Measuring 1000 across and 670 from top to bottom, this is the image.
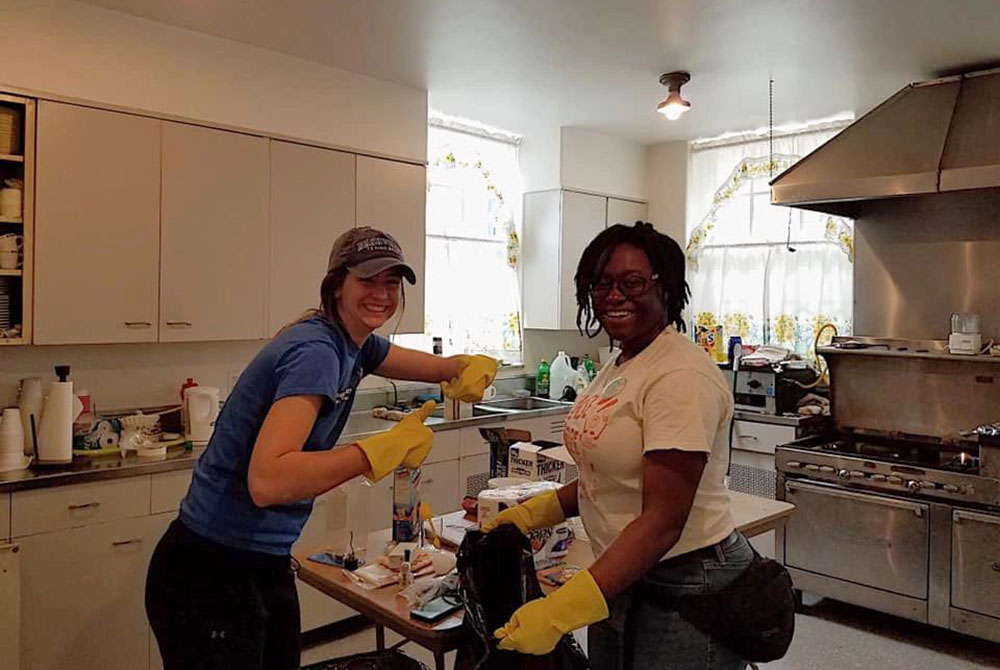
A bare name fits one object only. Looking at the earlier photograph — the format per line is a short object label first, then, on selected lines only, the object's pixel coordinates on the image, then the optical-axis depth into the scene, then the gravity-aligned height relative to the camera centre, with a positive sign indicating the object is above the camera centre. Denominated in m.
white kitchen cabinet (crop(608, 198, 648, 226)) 5.24 +0.87
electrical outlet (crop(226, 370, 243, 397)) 3.63 -0.24
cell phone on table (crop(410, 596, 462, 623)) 1.65 -0.61
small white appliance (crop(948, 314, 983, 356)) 3.64 +0.02
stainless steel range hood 3.29 +0.86
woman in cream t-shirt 1.43 -0.28
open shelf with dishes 2.79 +0.42
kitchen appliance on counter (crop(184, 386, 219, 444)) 3.22 -0.36
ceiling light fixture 3.72 +1.18
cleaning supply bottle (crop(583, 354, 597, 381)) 5.10 -0.22
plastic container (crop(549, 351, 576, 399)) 4.96 -0.27
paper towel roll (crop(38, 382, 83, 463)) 2.81 -0.37
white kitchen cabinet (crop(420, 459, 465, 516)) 3.72 -0.76
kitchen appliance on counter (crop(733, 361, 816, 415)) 4.26 -0.27
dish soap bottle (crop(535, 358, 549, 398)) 5.07 -0.32
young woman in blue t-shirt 1.53 -0.29
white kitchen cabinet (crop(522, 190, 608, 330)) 4.89 +0.56
